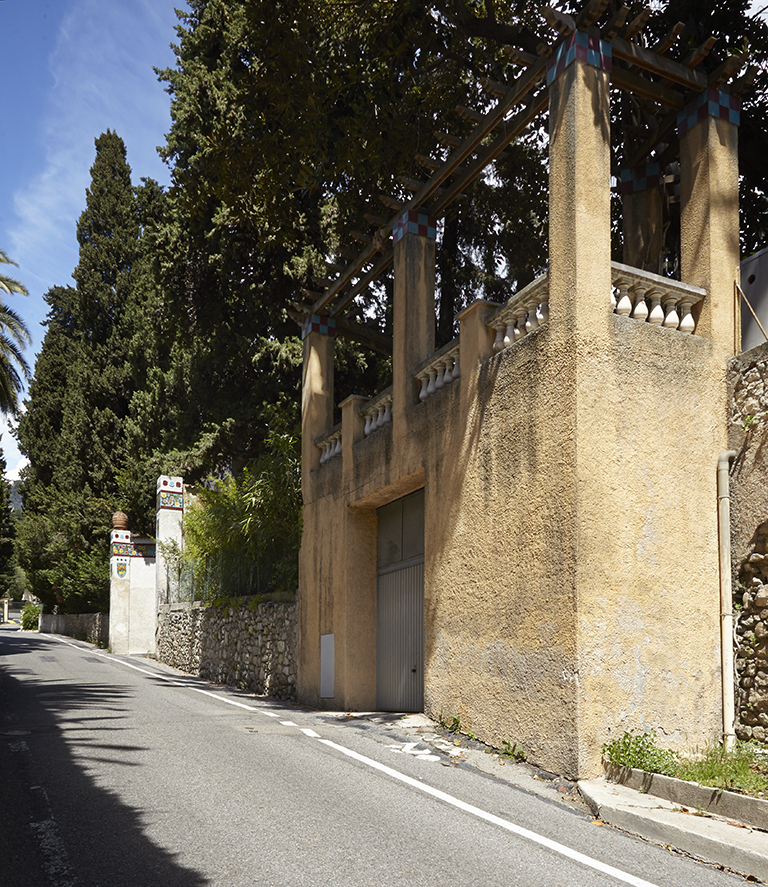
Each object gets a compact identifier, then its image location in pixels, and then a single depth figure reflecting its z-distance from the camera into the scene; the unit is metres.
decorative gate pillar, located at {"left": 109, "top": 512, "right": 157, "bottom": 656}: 34.22
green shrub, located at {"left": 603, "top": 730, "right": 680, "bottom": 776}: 7.70
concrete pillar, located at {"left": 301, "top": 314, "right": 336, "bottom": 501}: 16.56
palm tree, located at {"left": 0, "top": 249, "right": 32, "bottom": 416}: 21.22
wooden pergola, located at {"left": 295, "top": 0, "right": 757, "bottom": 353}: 9.38
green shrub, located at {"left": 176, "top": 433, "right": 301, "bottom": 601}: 17.94
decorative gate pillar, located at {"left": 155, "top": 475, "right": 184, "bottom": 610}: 28.28
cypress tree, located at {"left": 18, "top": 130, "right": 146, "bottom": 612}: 37.81
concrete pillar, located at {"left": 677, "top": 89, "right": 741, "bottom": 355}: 9.70
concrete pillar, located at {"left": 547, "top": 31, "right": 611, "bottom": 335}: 8.86
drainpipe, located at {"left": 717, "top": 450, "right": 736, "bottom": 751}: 8.73
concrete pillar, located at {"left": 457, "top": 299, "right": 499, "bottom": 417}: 10.55
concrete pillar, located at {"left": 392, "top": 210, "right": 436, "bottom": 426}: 12.73
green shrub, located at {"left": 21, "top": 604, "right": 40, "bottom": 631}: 69.32
